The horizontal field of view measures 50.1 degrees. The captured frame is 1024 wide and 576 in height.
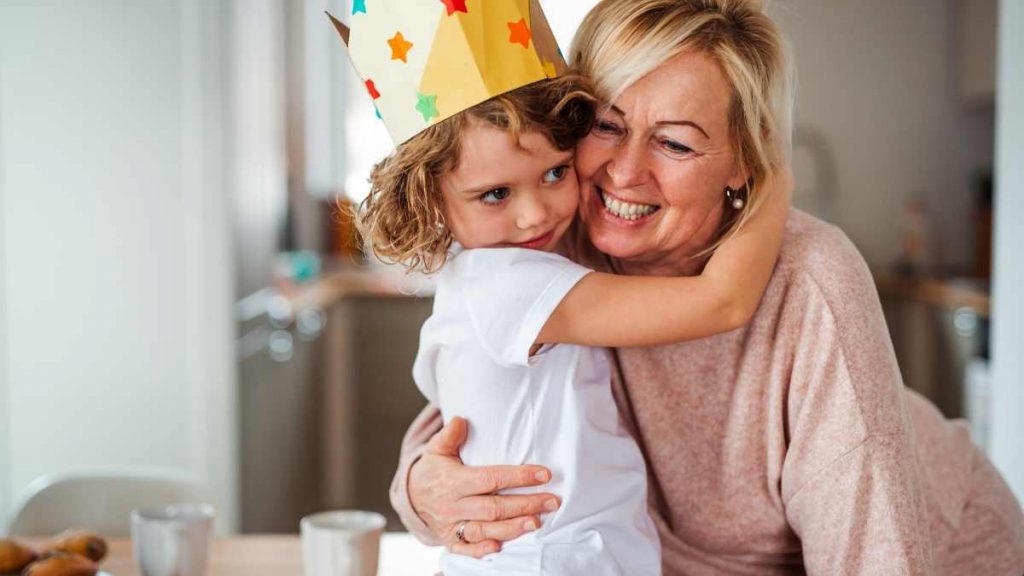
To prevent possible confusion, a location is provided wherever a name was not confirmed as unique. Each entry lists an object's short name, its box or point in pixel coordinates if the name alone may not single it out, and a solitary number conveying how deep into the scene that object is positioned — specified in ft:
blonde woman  4.12
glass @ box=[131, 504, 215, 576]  4.36
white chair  6.35
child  3.96
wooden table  4.79
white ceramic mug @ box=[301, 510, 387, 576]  4.32
